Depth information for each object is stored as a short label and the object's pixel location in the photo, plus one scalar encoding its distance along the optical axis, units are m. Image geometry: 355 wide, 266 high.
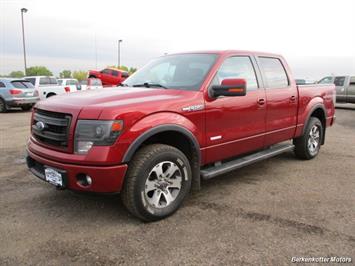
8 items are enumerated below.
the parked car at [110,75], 23.91
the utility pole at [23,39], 27.97
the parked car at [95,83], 16.15
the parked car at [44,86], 15.87
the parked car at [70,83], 16.62
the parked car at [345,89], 16.20
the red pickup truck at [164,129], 3.02
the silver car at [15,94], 14.07
